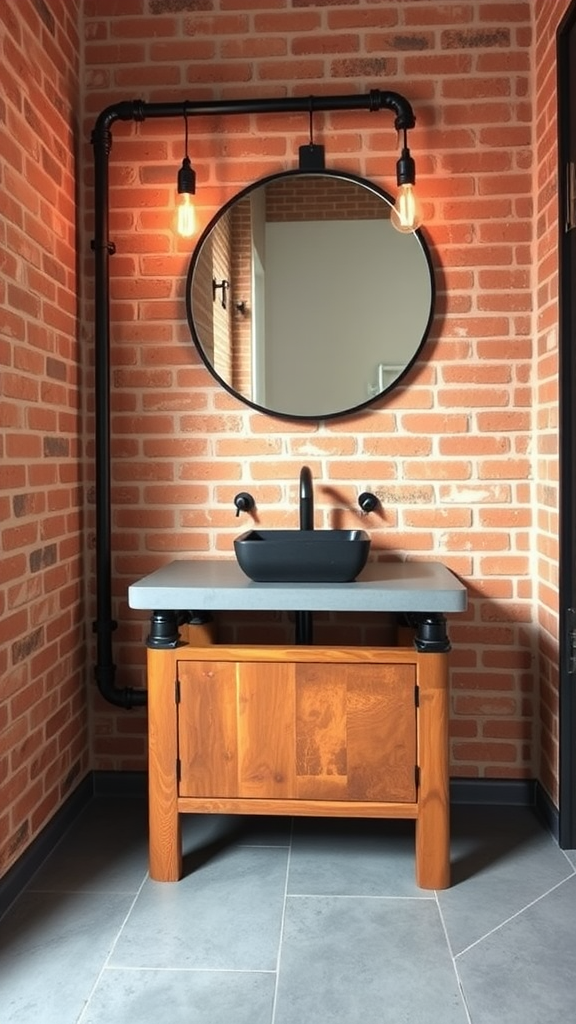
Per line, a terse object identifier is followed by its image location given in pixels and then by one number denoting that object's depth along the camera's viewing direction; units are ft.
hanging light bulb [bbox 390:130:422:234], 7.82
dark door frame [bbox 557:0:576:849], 7.34
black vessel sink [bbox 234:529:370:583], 6.91
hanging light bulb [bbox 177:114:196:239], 8.04
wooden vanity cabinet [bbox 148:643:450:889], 6.80
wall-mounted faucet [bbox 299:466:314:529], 7.79
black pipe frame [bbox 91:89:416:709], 8.14
